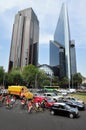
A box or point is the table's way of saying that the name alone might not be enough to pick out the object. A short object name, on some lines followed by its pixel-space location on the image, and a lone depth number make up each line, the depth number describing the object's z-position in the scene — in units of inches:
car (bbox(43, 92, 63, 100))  773.0
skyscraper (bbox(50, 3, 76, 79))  3423.4
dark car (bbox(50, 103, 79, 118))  433.0
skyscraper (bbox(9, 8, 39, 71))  3430.9
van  744.7
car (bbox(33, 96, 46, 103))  631.0
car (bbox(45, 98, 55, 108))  578.0
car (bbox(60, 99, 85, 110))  570.6
